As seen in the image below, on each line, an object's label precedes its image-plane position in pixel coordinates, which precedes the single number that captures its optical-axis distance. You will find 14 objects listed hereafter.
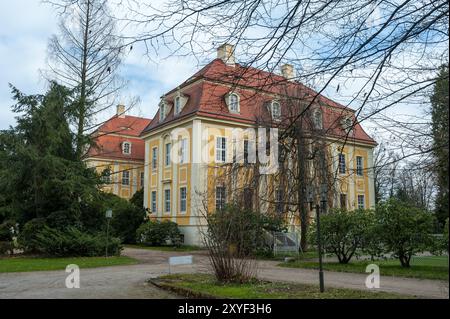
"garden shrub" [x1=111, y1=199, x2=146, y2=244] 36.53
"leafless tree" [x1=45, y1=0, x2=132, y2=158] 26.19
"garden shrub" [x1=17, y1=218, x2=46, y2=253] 23.50
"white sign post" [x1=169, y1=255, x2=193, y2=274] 13.68
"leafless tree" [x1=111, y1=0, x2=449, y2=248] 6.34
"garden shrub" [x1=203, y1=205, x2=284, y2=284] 11.72
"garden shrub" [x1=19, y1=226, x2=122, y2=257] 22.45
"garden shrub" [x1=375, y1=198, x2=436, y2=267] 16.28
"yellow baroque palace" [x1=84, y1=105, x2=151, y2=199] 51.72
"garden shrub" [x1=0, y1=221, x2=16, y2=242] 25.42
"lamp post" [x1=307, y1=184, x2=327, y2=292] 10.39
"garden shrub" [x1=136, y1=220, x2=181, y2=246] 33.53
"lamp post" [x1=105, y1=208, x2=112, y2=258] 22.90
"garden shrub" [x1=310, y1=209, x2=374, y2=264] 18.50
